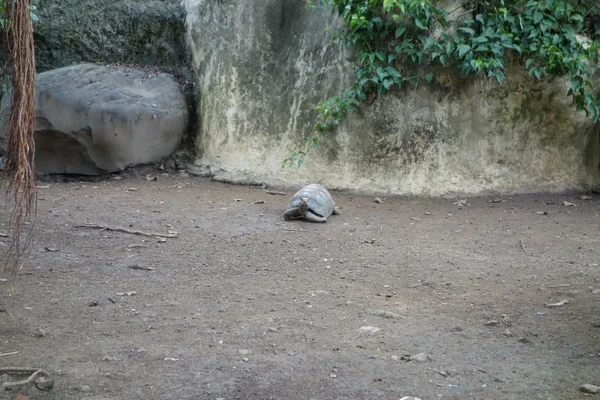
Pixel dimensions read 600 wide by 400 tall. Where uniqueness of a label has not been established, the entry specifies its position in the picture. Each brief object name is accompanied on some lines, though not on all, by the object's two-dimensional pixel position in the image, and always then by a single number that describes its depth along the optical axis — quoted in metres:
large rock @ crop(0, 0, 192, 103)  8.13
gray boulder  7.40
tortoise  6.05
